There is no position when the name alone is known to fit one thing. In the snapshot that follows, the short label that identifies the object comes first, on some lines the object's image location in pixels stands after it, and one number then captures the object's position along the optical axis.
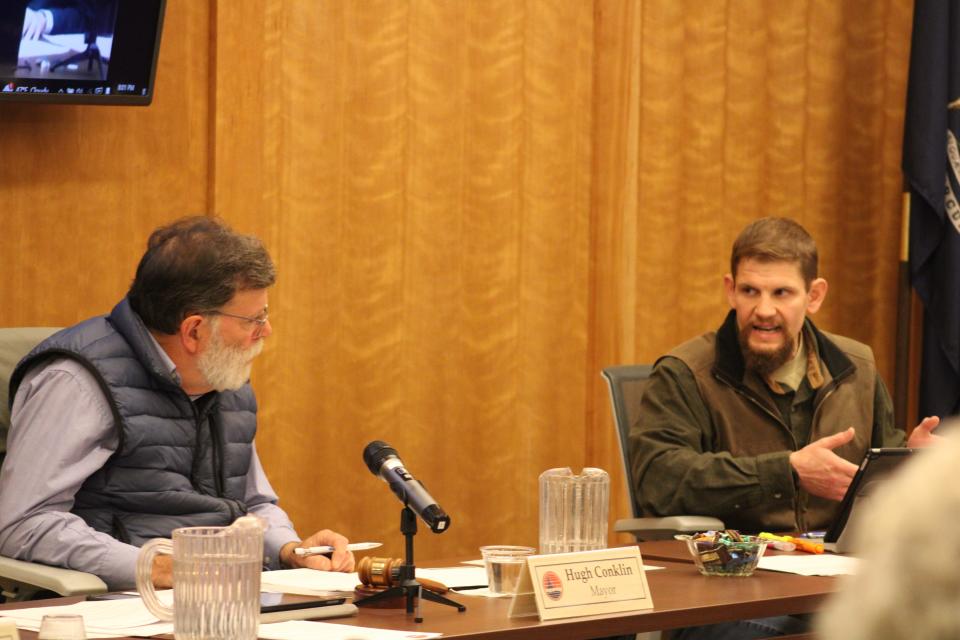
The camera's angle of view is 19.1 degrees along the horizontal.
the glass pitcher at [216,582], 3.80
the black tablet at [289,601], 4.32
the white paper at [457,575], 4.95
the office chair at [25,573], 5.10
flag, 10.51
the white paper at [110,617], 4.02
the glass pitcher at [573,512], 5.28
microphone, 4.08
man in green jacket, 6.95
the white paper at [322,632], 3.97
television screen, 7.27
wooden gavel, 4.52
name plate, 4.25
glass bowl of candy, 5.18
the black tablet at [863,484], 5.53
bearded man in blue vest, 5.56
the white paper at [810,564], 5.34
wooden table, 4.15
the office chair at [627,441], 6.72
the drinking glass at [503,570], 4.69
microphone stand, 4.31
